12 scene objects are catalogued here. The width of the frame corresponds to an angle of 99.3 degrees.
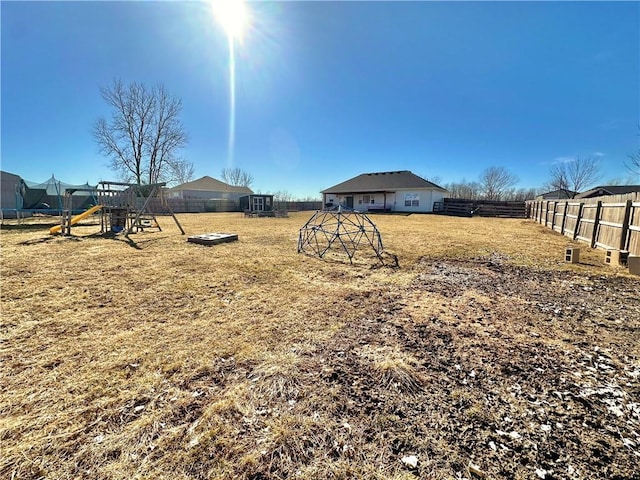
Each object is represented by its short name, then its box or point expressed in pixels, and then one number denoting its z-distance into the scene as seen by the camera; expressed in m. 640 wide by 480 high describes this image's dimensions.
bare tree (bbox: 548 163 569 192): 38.73
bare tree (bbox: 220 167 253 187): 58.56
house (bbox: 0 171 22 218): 18.88
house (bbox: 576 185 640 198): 28.97
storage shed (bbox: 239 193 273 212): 25.89
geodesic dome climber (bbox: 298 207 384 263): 7.55
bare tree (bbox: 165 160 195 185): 29.58
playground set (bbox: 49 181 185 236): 10.23
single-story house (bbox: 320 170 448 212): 27.75
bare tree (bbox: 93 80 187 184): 26.06
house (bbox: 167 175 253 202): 42.47
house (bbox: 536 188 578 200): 38.28
